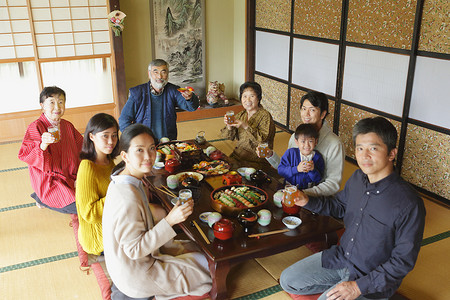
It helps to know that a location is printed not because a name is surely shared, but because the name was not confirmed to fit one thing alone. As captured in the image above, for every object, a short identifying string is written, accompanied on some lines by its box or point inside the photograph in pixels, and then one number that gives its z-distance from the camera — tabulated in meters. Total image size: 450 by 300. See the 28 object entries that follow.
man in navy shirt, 2.06
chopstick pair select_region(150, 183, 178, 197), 2.94
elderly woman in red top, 3.40
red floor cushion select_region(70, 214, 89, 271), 2.92
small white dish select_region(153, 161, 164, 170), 3.40
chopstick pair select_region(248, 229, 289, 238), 2.44
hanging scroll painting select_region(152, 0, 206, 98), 6.39
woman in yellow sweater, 2.67
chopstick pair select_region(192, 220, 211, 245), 2.39
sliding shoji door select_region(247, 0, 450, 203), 3.83
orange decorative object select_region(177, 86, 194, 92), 4.21
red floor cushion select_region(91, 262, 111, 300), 2.60
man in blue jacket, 4.20
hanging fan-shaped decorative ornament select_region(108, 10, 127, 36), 5.50
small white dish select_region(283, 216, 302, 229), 2.51
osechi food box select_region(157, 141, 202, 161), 3.50
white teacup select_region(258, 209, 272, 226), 2.53
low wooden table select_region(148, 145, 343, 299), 2.34
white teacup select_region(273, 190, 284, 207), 2.74
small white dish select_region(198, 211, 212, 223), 2.57
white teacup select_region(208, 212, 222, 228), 2.51
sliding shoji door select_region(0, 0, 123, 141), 5.39
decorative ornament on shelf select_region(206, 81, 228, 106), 6.66
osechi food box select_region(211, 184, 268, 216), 2.65
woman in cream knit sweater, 2.12
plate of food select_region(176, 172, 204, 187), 3.01
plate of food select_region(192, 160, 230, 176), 3.26
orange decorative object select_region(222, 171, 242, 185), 3.01
